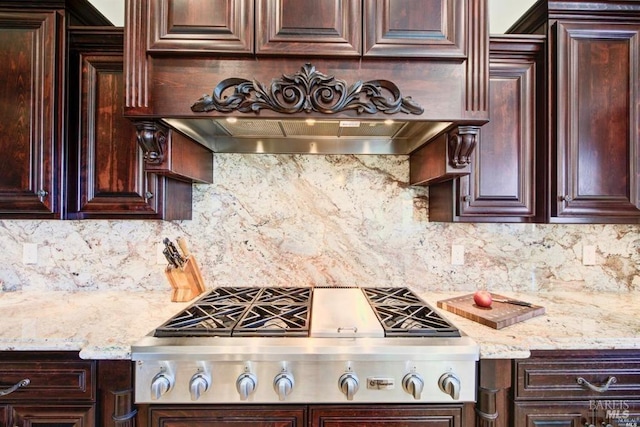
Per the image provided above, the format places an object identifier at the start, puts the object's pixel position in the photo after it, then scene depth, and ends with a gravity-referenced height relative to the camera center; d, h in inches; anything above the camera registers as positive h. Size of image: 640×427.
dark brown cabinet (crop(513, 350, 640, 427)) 46.6 -26.5
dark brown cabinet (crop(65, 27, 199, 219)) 58.7 +12.8
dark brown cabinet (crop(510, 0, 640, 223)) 59.4 +20.2
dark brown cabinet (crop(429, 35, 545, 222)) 60.7 +14.3
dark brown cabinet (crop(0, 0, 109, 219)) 56.4 +20.7
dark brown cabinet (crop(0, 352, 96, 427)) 45.7 -26.4
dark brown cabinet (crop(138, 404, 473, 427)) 44.6 -29.4
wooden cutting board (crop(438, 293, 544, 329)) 52.0 -17.5
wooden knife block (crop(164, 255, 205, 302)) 63.7 -14.1
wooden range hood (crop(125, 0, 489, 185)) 50.1 +25.4
